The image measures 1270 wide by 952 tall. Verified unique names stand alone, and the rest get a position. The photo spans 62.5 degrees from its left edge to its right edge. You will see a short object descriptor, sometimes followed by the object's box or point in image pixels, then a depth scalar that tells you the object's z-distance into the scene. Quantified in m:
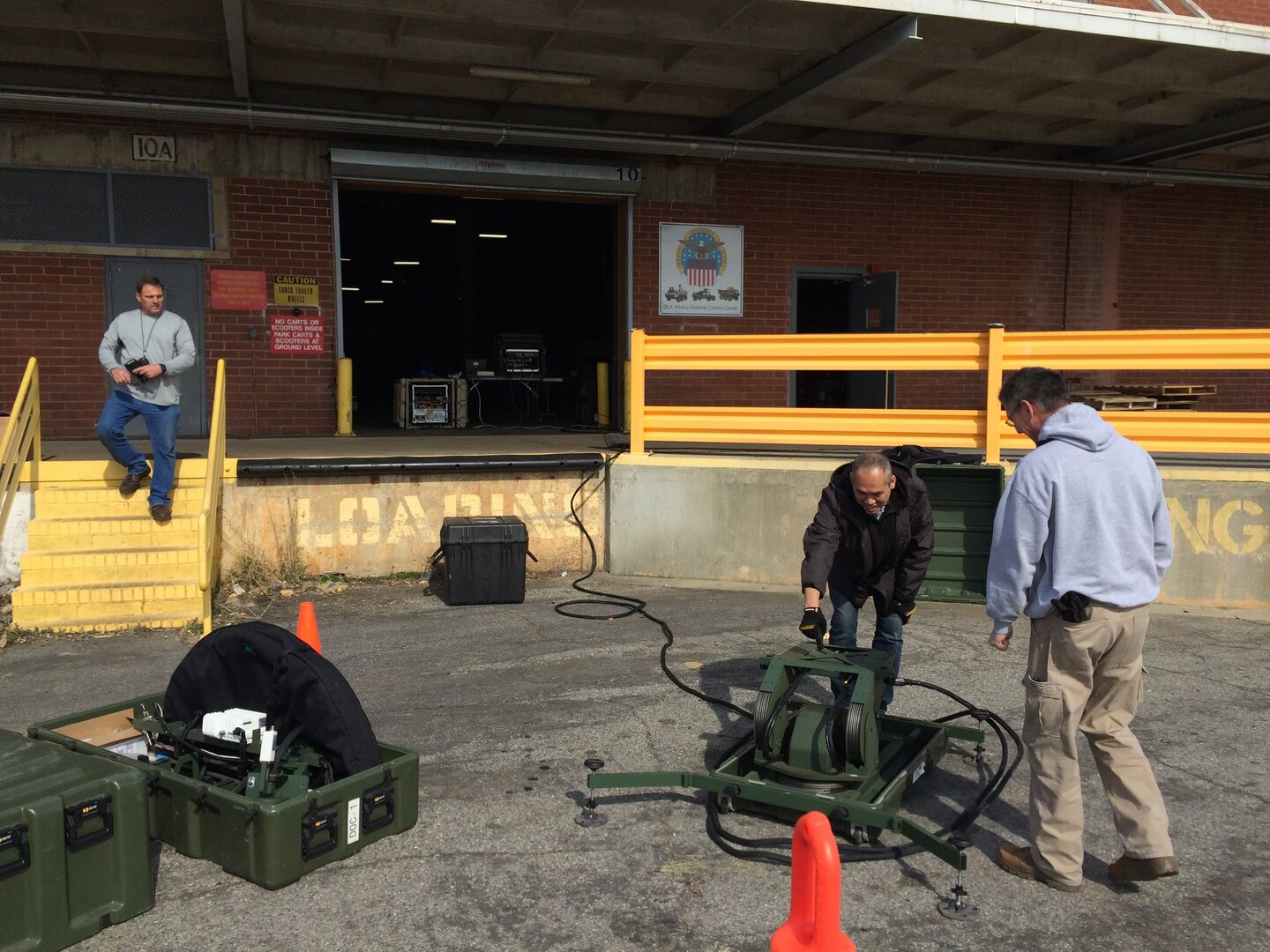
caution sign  12.28
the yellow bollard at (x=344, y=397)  12.41
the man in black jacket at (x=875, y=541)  5.24
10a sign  11.63
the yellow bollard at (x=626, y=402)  14.02
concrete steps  7.73
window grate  11.38
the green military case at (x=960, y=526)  8.53
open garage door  12.99
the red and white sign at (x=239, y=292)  12.03
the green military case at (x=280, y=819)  3.93
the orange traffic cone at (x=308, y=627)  6.22
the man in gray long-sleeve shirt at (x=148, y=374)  8.05
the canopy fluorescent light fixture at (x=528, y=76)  10.98
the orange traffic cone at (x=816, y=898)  2.80
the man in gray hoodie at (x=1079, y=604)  3.92
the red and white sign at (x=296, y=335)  12.31
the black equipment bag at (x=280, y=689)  4.23
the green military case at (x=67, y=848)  3.41
